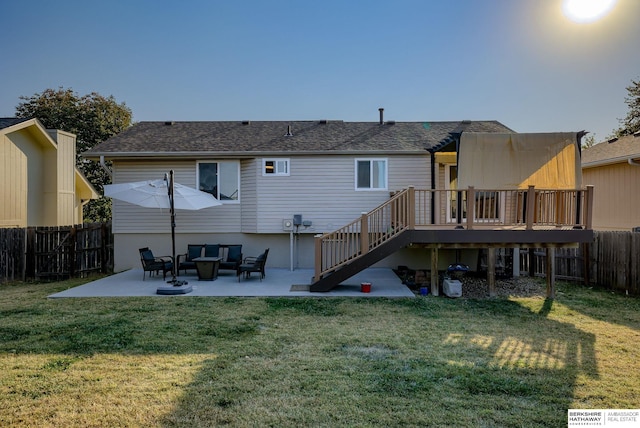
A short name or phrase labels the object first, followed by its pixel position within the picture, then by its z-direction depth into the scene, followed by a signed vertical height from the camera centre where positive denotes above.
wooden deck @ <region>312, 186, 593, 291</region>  8.34 -0.37
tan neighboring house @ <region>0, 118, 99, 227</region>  13.61 +1.57
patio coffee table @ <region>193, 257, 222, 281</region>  10.29 -1.48
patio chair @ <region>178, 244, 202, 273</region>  11.29 -1.20
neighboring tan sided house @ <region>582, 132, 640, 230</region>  12.73 +1.25
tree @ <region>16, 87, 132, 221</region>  26.81 +6.90
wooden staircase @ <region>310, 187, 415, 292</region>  8.60 -0.75
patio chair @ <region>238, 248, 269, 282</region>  10.05 -1.41
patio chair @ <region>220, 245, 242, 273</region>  10.85 -1.34
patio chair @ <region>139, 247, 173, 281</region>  10.16 -1.36
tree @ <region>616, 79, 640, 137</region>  25.50 +7.50
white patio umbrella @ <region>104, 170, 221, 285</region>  9.40 +0.49
